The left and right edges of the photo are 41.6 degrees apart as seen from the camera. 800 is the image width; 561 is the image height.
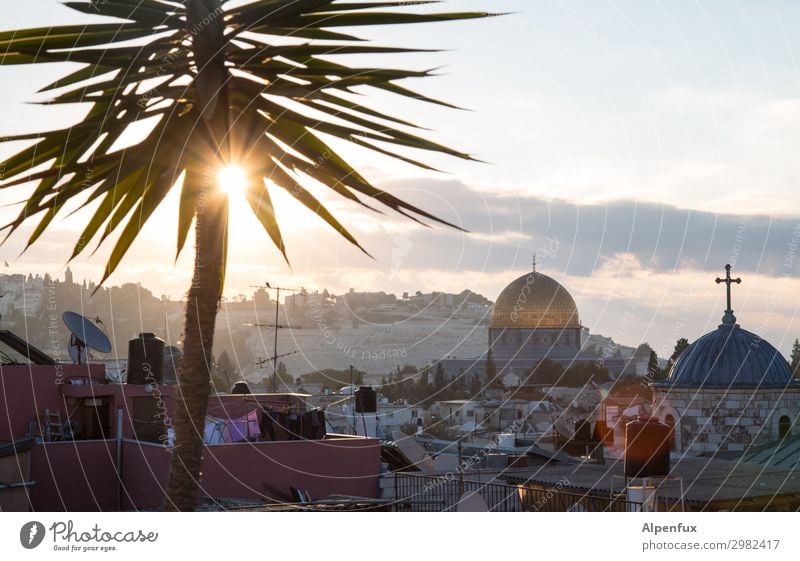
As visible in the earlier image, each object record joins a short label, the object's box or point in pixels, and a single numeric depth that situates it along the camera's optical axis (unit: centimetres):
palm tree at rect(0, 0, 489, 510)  851
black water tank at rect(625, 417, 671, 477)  1359
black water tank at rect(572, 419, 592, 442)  3181
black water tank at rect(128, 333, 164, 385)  2239
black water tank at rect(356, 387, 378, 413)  2453
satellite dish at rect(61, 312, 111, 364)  2001
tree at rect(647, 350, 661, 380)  5291
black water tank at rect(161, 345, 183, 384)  2435
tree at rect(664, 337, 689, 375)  6650
